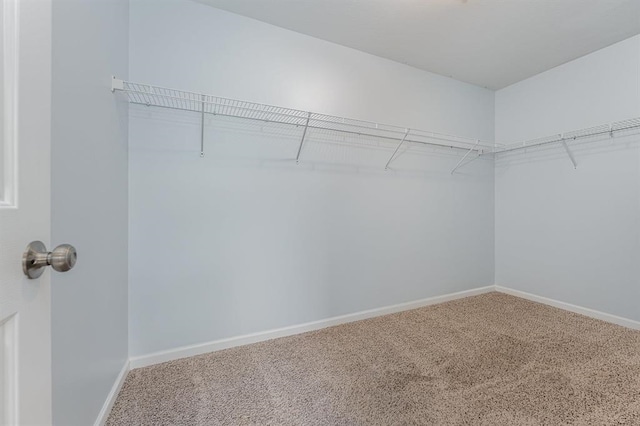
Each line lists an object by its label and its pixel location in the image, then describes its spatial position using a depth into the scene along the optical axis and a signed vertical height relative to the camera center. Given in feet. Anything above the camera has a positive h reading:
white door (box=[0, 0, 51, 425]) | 1.39 +0.06
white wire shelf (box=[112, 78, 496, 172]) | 5.22 +2.34
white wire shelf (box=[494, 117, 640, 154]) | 6.75 +2.27
